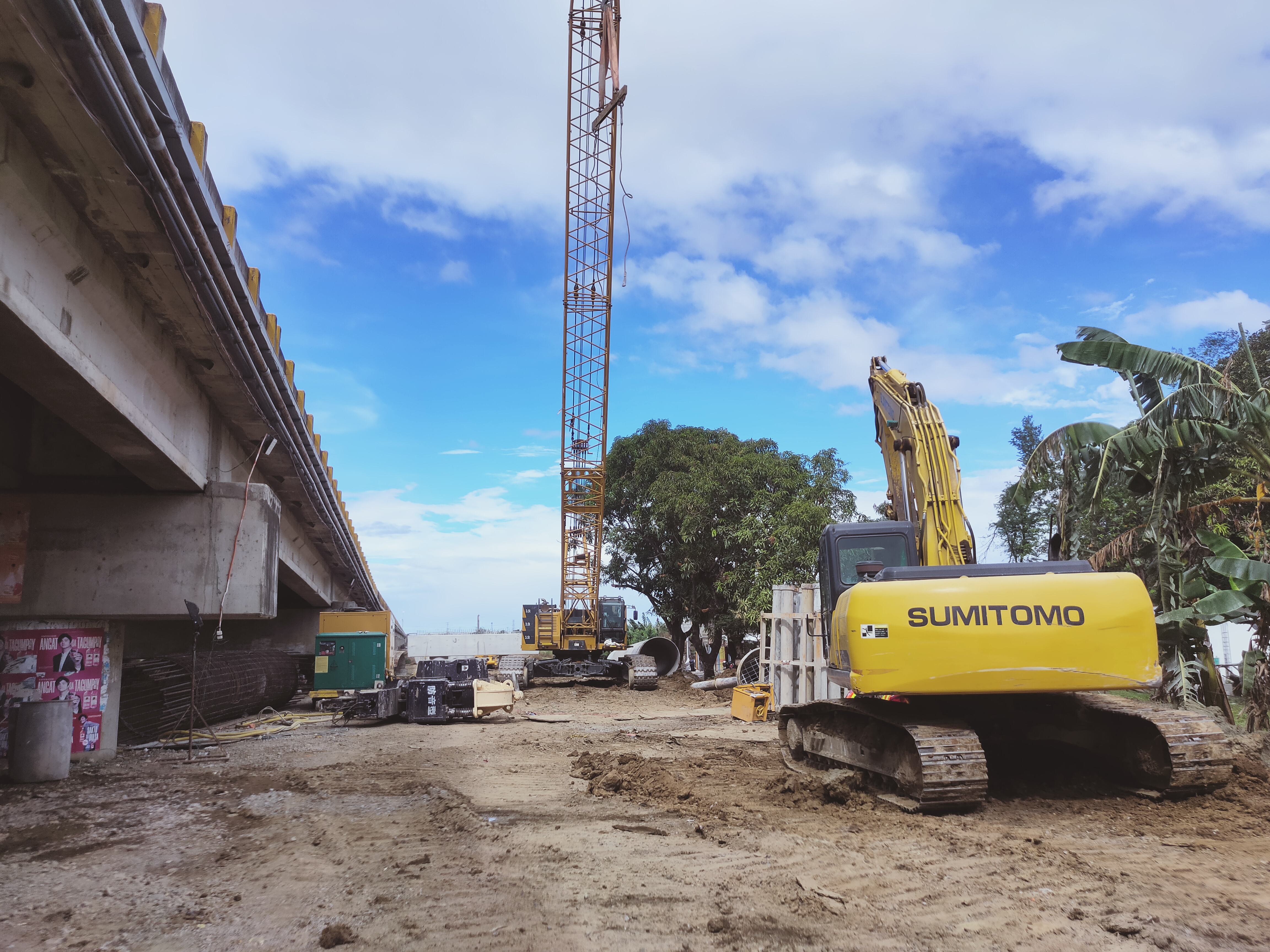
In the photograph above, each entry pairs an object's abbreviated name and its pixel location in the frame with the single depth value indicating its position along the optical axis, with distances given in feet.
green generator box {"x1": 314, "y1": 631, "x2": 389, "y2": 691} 68.69
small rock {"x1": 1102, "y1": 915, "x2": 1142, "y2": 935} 13.87
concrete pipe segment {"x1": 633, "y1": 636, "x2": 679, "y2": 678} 100.13
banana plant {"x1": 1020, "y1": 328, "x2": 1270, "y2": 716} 35.45
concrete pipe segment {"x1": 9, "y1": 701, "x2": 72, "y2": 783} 32.14
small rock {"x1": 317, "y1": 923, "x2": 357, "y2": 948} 14.28
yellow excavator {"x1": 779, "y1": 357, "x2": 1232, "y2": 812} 21.44
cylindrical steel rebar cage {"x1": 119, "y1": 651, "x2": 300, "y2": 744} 44.16
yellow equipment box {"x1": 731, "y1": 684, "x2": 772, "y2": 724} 52.60
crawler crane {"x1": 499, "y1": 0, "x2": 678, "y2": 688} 97.04
